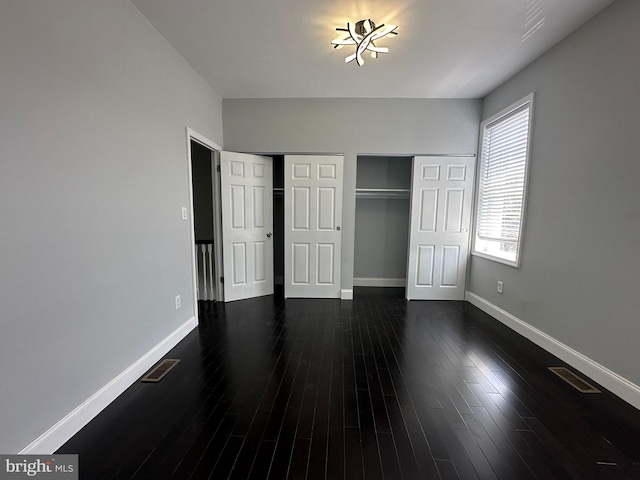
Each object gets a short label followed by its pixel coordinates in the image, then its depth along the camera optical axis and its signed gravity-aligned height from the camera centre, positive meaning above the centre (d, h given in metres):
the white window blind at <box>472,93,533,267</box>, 2.93 +0.38
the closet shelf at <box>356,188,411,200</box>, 4.29 +0.30
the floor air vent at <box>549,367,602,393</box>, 1.96 -1.26
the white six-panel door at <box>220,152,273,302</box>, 3.65 -0.21
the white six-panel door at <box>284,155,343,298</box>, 3.79 -0.21
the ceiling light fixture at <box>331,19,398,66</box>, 2.14 +1.45
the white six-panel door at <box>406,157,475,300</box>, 3.74 -0.20
